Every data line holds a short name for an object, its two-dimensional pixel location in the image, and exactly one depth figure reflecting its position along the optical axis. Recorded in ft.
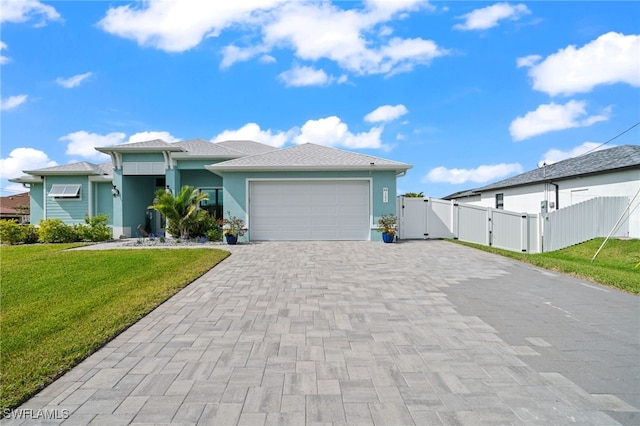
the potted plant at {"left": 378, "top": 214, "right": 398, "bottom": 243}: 41.01
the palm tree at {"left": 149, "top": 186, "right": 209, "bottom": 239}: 43.14
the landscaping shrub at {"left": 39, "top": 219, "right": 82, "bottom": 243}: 45.68
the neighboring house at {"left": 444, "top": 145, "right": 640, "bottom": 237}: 40.73
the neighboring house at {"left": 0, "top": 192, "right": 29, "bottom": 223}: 93.77
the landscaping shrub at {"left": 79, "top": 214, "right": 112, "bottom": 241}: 46.83
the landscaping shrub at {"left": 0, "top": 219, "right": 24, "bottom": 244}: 44.80
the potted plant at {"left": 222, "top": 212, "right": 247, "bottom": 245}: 40.81
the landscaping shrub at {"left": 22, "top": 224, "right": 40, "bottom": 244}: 46.19
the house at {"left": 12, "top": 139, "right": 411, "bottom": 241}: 42.73
